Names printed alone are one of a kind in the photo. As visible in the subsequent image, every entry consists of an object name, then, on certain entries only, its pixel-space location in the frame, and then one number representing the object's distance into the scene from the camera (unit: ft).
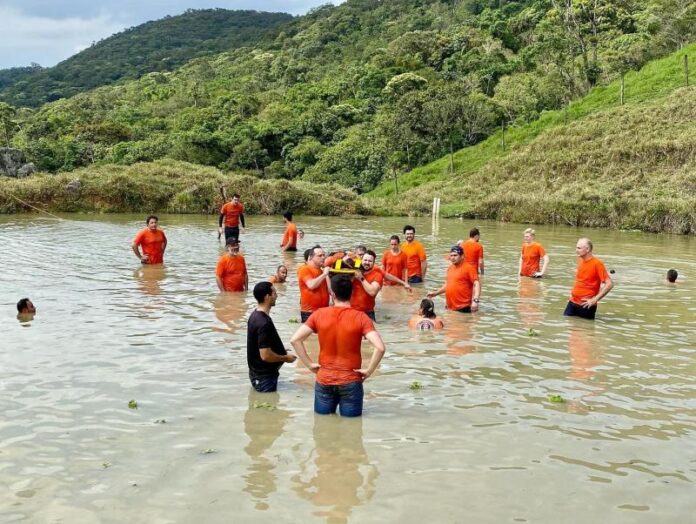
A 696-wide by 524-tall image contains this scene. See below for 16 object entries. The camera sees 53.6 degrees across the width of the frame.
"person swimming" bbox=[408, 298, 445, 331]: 38.19
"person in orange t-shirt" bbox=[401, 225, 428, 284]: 51.11
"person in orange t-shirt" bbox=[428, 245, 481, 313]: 41.42
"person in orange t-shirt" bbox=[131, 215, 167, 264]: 59.52
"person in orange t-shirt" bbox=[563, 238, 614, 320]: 40.01
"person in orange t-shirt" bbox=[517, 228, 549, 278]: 57.21
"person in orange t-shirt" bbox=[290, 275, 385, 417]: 22.49
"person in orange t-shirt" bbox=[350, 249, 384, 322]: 35.09
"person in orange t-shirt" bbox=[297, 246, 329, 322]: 36.19
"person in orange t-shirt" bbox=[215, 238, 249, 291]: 47.34
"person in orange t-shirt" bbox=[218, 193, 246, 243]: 74.13
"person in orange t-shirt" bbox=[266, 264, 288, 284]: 49.84
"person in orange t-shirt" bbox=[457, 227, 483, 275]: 51.96
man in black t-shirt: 25.94
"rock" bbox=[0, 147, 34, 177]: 180.96
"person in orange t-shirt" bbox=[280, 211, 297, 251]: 71.46
